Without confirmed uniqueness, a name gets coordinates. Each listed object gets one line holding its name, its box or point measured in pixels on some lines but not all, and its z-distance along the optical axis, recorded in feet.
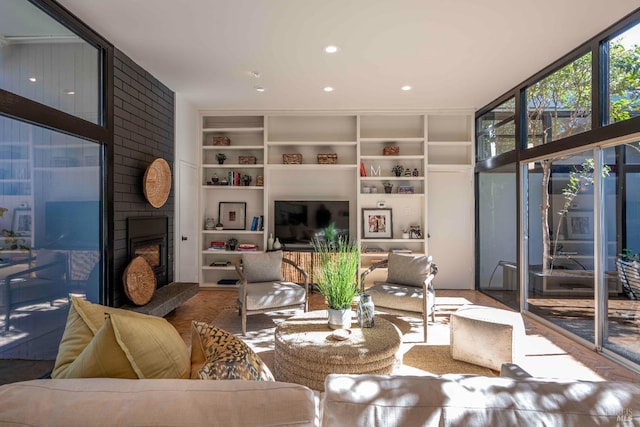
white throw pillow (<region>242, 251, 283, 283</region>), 13.49
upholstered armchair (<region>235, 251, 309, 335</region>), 12.05
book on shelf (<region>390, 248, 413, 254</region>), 18.51
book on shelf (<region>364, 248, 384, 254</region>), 18.45
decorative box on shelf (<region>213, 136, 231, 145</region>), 19.25
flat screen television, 18.97
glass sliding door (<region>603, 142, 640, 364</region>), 9.50
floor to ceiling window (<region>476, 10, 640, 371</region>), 9.73
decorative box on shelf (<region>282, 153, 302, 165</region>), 19.01
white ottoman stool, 8.89
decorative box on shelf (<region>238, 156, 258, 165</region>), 19.29
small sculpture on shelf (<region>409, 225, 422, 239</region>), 18.81
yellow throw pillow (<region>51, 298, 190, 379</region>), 3.52
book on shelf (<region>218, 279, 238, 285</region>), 18.85
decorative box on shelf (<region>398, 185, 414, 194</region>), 18.84
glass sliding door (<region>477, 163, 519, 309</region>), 15.62
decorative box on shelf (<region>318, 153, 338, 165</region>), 18.98
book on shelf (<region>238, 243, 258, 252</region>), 18.97
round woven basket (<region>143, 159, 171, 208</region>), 13.28
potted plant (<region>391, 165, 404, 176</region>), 18.90
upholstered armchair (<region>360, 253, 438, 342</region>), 11.45
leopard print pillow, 3.64
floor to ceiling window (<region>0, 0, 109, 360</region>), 7.84
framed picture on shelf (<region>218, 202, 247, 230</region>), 19.58
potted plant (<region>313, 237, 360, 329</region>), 8.77
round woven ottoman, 7.25
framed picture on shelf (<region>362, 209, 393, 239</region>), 19.08
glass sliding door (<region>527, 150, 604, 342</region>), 11.23
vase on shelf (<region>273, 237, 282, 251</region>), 18.56
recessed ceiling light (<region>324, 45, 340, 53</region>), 11.50
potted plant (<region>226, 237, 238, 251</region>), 19.08
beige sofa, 2.69
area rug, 9.29
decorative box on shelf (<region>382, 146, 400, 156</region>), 18.86
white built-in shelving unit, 18.90
